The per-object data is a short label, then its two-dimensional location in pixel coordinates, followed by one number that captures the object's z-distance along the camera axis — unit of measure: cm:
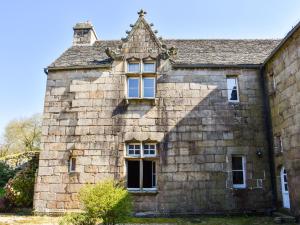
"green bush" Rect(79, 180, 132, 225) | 777
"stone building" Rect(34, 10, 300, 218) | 1131
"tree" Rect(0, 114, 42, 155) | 3328
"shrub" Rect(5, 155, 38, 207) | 1211
